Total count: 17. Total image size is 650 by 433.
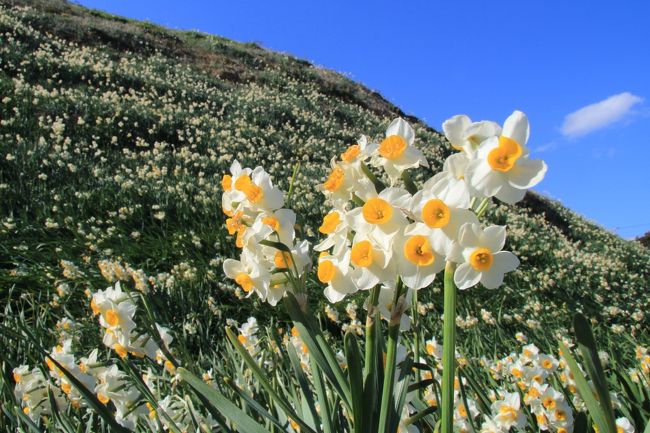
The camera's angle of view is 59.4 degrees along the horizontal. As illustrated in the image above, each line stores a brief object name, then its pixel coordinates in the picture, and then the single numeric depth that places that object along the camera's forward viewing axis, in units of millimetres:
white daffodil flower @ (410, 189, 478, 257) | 237
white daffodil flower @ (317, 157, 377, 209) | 293
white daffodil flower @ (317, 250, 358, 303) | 274
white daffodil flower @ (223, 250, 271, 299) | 304
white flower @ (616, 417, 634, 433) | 411
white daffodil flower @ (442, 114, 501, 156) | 255
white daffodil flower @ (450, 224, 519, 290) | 236
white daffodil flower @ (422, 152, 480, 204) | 241
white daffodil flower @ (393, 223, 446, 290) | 242
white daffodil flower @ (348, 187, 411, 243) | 252
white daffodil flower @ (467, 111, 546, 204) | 239
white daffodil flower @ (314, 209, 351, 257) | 284
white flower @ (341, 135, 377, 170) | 299
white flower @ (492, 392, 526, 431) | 425
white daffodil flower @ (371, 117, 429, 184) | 293
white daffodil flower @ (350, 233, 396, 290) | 254
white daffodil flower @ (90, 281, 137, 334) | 356
